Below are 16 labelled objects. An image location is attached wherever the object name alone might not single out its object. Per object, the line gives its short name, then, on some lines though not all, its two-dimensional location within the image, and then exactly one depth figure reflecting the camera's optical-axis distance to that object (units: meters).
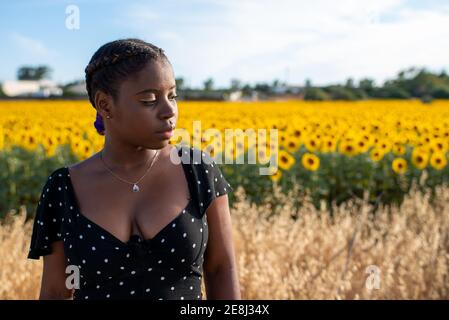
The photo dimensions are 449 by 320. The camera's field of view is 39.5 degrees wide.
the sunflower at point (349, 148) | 6.46
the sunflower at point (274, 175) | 5.55
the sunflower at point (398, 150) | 6.57
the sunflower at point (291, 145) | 6.53
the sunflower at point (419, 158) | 6.31
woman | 1.44
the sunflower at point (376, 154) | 6.37
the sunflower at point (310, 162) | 5.93
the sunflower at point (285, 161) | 5.85
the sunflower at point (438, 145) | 6.56
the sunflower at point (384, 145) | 6.49
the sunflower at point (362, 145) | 6.47
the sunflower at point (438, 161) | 6.30
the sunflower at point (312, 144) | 6.57
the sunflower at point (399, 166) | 6.21
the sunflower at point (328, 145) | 6.48
